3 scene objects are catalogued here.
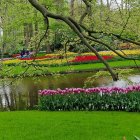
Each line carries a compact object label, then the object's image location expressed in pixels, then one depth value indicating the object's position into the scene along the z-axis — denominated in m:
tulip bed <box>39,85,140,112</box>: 12.52
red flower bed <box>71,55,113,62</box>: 33.06
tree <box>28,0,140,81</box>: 4.66
